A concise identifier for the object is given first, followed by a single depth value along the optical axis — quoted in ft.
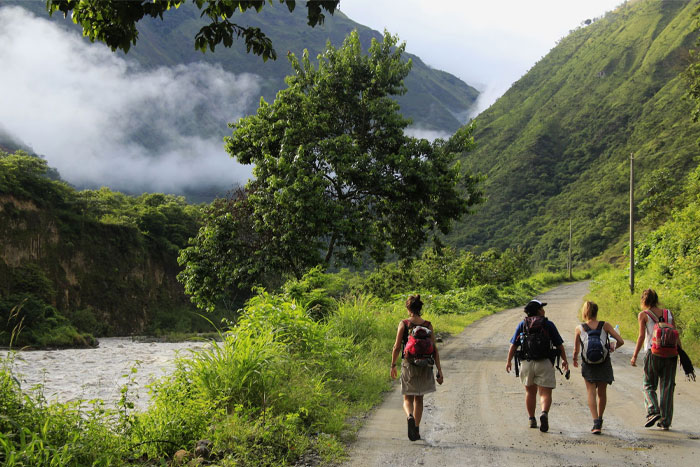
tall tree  52.01
